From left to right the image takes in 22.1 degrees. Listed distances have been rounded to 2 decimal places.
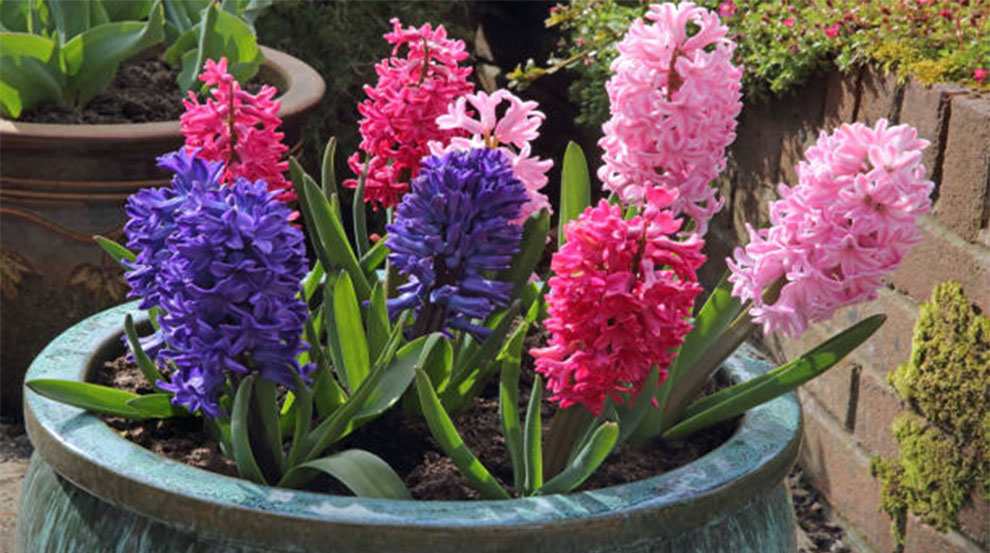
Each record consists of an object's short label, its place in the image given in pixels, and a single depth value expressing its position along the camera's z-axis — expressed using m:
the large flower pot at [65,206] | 2.31
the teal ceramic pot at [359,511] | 1.31
